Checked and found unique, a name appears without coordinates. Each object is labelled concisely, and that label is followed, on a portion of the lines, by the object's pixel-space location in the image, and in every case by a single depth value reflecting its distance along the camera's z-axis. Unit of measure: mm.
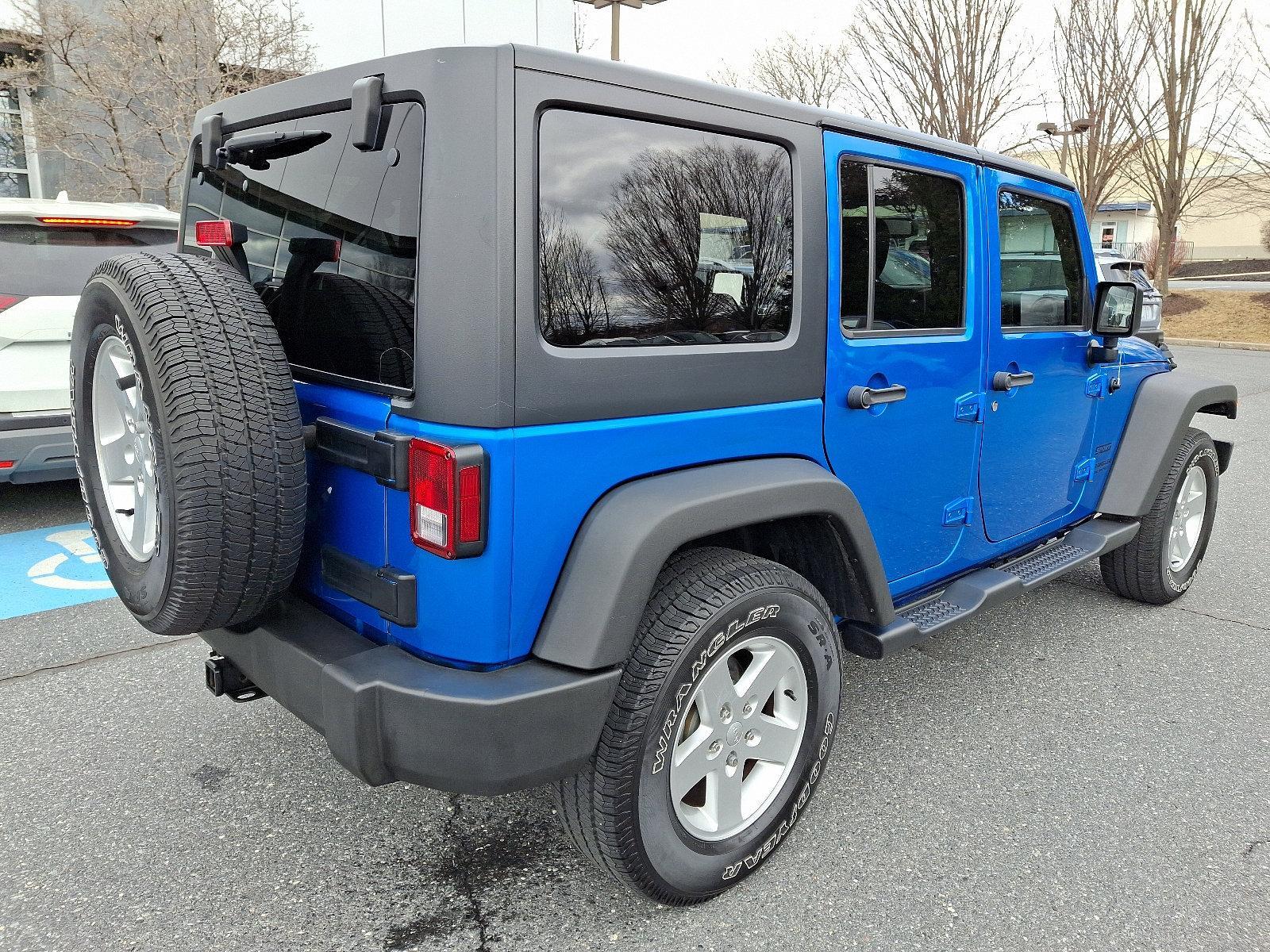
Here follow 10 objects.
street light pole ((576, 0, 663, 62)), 13811
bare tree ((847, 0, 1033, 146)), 16891
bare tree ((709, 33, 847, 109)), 22227
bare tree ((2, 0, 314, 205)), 10789
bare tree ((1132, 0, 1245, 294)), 18812
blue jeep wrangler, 1910
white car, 4867
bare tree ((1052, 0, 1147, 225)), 17984
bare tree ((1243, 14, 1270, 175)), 18719
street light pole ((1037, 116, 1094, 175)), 18812
